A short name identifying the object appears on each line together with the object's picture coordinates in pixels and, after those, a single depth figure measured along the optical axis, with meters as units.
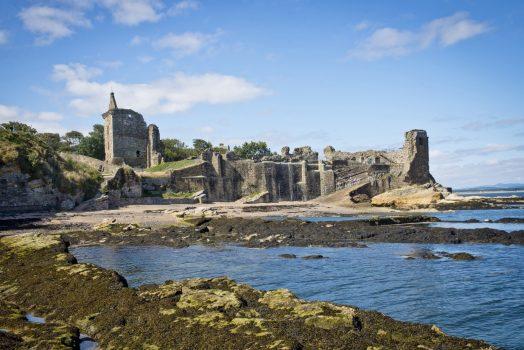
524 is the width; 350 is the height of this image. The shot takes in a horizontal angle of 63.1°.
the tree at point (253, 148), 87.06
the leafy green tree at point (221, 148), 70.17
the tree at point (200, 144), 85.94
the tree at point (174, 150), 61.79
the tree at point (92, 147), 60.38
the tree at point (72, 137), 71.69
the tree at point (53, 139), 60.97
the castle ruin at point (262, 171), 46.91
